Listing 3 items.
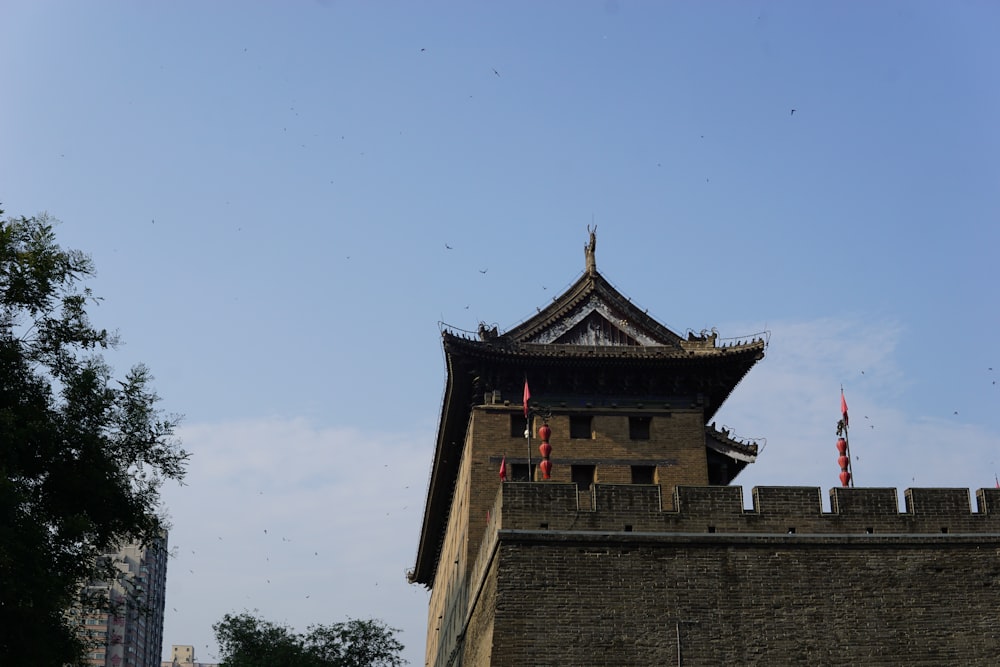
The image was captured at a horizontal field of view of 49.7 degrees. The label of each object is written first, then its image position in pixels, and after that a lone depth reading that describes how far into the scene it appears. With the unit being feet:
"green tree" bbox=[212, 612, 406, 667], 127.65
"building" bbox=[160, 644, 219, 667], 526.90
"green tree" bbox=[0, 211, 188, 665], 45.85
